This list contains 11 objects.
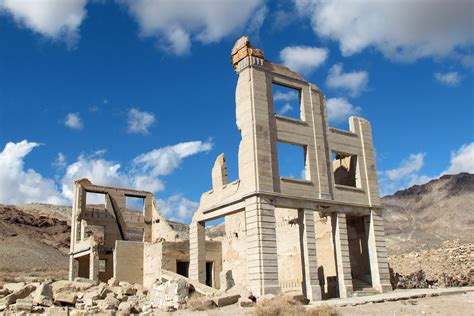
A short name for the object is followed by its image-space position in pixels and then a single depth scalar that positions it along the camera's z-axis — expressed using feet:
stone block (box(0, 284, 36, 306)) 64.69
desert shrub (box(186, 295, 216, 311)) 53.93
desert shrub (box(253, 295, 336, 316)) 44.86
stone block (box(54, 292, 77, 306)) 63.93
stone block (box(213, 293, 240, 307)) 55.42
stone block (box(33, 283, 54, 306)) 62.34
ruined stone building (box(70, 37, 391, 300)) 67.05
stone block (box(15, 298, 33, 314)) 58.54
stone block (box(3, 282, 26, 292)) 78.72
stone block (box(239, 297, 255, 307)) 54.39
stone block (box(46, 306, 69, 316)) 53.26
